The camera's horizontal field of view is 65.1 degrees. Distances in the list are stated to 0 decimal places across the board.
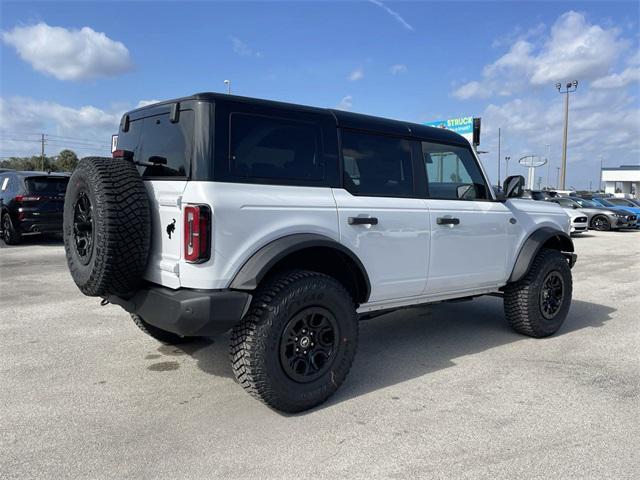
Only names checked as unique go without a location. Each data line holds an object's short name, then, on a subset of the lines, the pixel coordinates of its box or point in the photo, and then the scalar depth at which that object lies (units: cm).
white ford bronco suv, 310
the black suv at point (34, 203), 1126
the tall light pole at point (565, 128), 3862
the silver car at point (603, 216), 2130
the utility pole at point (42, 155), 5478
